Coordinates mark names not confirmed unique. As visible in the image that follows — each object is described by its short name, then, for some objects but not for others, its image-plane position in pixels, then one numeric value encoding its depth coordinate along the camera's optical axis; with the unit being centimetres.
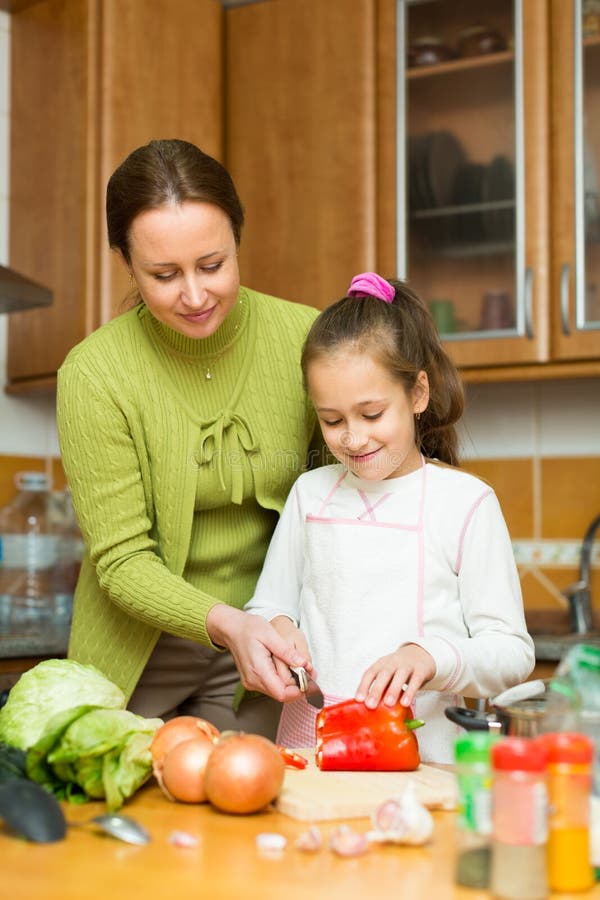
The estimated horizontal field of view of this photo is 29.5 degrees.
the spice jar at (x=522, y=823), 76
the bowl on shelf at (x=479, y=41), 259
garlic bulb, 88
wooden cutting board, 98
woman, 143
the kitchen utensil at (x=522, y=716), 88
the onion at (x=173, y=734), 104
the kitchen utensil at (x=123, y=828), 89
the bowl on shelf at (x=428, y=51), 268
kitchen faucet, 255
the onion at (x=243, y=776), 96
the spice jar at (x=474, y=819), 80
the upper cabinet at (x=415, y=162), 249
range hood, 240
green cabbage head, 106
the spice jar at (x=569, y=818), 78
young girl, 138
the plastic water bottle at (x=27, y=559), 275
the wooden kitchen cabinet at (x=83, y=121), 263
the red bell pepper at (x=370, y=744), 113
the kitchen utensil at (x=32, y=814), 89
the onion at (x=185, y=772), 101
